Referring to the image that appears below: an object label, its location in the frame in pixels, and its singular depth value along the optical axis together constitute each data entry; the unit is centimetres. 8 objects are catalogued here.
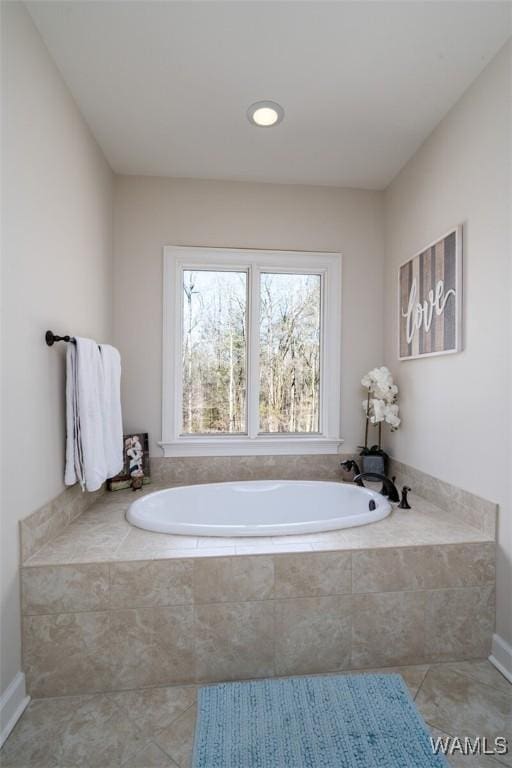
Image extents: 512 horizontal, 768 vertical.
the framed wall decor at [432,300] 193
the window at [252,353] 271
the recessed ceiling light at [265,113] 195
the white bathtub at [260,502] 236
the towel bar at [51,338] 166
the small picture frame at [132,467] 250
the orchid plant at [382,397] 254
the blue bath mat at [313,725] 126
